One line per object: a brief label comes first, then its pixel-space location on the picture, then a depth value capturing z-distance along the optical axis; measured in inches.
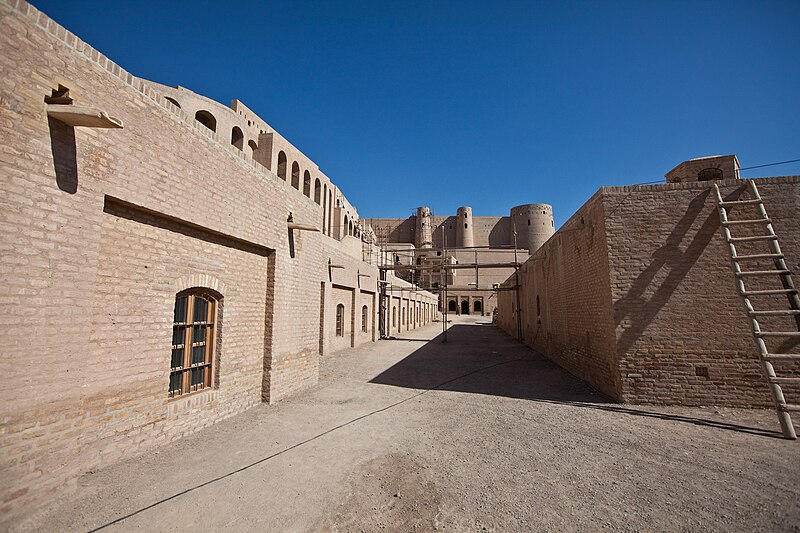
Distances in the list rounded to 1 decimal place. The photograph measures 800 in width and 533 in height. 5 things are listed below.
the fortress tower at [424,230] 2209.6
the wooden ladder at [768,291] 204.2
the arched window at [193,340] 207.2
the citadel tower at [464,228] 2225.6
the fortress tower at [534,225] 2082.9
